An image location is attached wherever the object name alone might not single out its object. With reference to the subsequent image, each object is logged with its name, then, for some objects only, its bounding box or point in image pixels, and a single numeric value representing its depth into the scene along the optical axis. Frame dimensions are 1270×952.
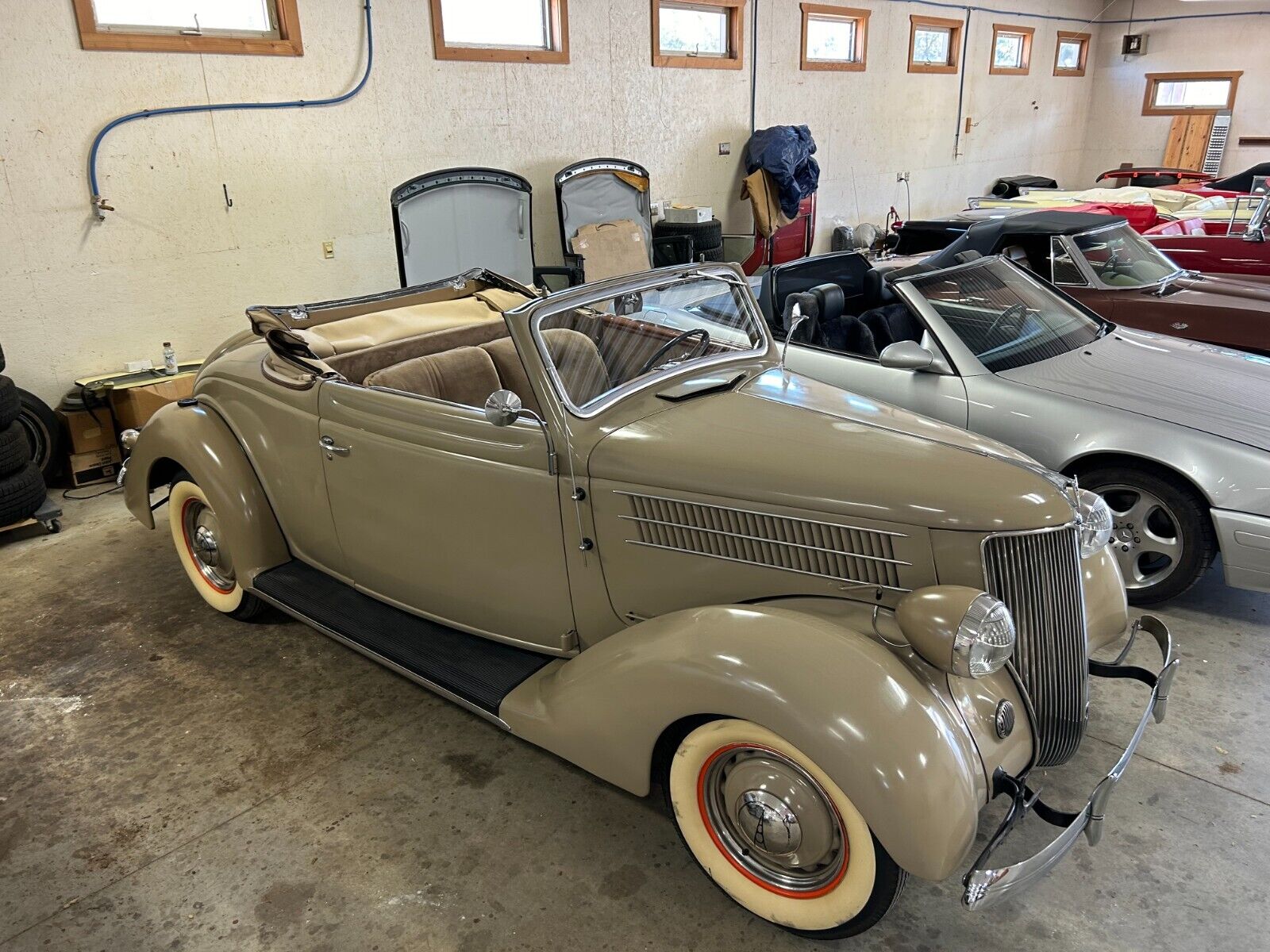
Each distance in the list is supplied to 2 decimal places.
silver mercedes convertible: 3.67
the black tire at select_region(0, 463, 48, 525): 4.94
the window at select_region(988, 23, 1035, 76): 14.23
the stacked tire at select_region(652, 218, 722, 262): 9.07
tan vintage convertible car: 2.13
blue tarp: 10.05
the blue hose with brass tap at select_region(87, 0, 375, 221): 5.87
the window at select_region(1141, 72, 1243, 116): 16.14
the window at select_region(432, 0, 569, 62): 7.57
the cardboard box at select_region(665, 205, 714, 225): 9.13
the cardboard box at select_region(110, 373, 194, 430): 5.82
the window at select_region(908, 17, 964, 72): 12.50
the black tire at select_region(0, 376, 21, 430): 4.89
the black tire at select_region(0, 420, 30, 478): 4.94
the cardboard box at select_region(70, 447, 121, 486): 5.95
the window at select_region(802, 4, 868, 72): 10.88
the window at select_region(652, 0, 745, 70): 9.29
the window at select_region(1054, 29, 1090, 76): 15.91
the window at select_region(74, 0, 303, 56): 5.81
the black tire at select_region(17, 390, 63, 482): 5.63
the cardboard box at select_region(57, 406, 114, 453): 5.89
